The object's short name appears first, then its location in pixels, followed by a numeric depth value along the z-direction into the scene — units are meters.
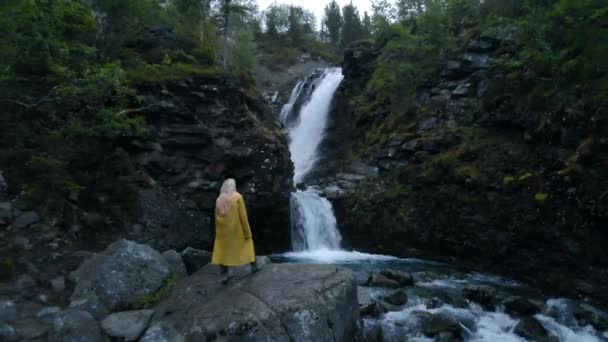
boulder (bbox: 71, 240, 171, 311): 6.75
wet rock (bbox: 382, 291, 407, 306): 9.98
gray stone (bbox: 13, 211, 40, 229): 8.44
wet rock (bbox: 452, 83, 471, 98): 20.74
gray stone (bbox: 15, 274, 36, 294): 6.70
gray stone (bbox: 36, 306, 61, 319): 6.04
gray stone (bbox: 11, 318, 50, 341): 5.55
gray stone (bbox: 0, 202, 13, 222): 8.35
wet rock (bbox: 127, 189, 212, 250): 12.54
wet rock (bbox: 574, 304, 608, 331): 9.06
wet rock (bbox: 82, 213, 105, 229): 10.52
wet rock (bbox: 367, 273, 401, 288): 11.46
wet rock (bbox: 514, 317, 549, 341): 8.48
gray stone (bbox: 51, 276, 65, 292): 6.91
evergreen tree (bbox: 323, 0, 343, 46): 74.56
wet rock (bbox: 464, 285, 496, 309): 10.18
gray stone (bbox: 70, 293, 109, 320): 6.36
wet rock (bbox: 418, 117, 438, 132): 20.55
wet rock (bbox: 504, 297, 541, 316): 9.74
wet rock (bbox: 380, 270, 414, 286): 11.79
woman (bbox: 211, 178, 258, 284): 6.64
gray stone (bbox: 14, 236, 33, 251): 7.94
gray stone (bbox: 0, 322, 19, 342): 5.42
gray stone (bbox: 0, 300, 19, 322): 5.84
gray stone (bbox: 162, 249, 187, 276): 7.93
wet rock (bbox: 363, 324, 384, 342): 7.52
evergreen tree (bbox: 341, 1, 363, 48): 65.50
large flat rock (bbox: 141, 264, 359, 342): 5.69
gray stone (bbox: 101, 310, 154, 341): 5.85
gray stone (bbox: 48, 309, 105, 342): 5.69
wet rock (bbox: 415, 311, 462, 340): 8.49
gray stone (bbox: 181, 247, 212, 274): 8.86
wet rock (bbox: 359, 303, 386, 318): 8.95
